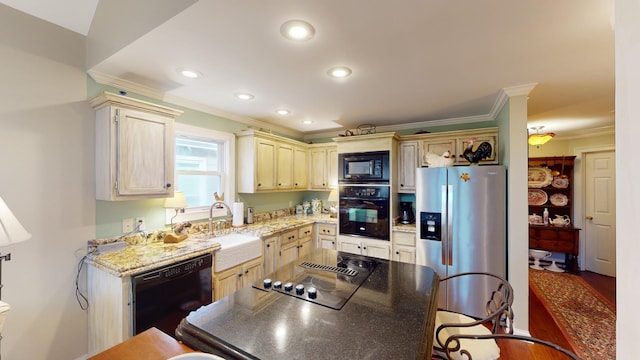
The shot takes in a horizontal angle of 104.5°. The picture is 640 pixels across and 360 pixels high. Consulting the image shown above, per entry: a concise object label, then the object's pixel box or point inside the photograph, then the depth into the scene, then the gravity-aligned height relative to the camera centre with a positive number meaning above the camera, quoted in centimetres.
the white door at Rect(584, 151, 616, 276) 402 -56
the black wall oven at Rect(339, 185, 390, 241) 338 -45
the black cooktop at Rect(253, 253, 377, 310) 129 -61
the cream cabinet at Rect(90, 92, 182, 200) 199 +27
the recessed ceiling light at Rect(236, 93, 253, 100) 257 +88
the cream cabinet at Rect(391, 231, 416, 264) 317 -87
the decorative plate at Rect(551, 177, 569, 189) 436 -6
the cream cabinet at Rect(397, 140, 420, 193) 353 +21
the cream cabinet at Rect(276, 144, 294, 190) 375 +20
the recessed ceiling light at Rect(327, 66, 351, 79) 198 +89
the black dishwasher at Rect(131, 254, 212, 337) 176 -89
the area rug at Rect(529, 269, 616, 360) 229 -154
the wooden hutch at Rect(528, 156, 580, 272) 423 -40
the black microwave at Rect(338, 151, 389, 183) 341 +18
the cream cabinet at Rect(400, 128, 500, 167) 312 +50
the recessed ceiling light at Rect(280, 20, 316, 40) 143 +90
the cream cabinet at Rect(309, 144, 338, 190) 420 +22
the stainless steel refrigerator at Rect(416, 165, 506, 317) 255 -52
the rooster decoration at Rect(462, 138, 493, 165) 303 +34
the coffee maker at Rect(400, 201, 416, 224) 356 -49
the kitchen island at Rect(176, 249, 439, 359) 90 -61
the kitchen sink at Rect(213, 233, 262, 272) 236 -73
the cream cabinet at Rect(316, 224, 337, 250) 377 -87
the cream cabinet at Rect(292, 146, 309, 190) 411 +18
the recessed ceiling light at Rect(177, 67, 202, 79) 203 +90
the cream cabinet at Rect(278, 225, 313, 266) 326 -90
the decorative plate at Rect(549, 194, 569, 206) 439 -36
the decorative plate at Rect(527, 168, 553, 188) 444 +4
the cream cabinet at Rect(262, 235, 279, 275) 296 -90
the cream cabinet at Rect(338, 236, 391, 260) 334 -94
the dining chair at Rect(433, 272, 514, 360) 122 -89
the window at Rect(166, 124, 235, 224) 283 +14
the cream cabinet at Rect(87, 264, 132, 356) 171 -95
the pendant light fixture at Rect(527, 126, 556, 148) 350 +59
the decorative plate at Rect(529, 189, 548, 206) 453 -32
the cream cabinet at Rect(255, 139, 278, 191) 338 +21
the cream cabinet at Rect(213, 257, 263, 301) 234 -100
